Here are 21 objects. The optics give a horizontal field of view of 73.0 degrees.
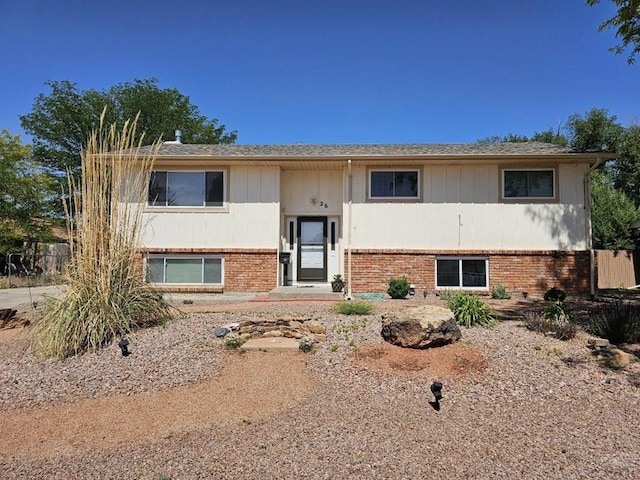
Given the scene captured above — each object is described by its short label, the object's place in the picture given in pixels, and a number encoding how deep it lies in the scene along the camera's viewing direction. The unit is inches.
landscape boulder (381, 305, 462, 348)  202.1
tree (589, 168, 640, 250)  786.8
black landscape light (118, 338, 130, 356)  196.6
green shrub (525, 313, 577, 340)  223.3
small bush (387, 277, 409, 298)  429.1
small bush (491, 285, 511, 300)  437.4
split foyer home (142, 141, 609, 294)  449.7
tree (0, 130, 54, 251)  754.2
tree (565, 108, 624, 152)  1018.1
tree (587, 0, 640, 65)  326.6
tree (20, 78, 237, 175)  1035.9
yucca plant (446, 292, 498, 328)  246.1
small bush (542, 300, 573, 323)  248.9
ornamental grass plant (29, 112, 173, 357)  206.4
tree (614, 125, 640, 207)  857.4
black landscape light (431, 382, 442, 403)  149.3
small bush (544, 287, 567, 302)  399.5
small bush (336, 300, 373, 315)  295.0
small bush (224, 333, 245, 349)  214.7
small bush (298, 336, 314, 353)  207.8
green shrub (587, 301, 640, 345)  224.8
